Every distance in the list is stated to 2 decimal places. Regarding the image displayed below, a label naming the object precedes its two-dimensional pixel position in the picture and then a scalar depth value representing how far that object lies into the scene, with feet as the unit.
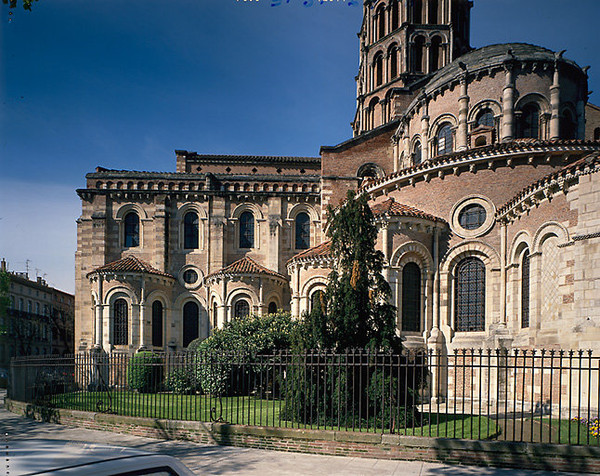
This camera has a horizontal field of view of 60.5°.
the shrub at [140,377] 64.85
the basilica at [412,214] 55.26
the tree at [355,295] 41.39
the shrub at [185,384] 64.83
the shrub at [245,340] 62.75
